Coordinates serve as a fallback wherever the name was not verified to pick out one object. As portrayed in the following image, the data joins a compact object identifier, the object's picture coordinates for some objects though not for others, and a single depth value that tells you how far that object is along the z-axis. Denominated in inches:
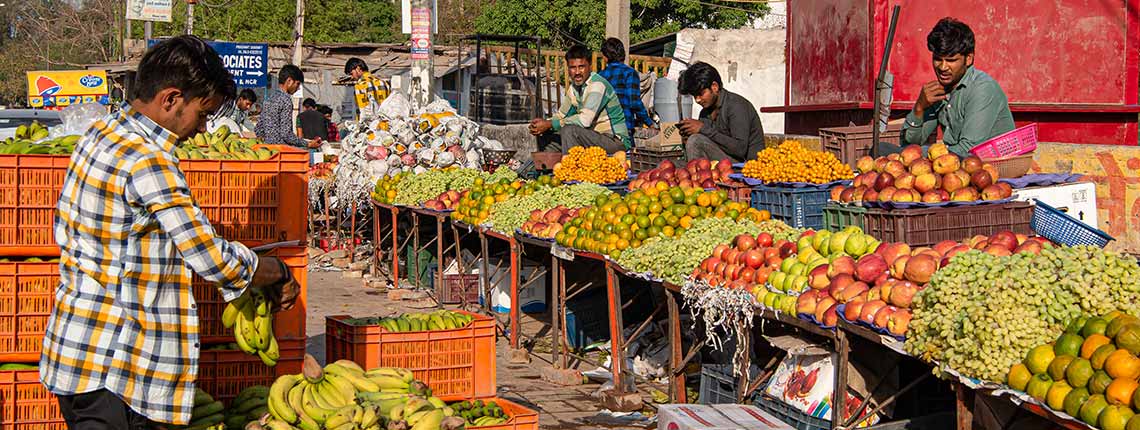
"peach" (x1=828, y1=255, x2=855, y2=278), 213.2
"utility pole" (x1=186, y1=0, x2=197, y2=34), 1092.3
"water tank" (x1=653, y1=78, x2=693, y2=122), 861.8
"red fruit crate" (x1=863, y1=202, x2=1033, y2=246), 234.5
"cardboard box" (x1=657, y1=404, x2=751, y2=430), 195.5
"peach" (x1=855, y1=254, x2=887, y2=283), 205.9
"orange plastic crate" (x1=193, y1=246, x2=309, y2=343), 183.5
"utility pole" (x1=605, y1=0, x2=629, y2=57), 671.1
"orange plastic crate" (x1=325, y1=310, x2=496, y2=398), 206.7
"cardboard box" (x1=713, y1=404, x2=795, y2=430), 197.8
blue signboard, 1057.5
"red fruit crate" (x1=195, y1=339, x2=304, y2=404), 189.2
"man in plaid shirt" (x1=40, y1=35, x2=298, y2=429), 140.0
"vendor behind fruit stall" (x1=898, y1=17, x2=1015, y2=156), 271.4
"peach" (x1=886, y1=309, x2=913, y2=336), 180.4
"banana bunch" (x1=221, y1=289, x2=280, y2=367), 161.3
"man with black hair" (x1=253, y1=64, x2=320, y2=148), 563.8
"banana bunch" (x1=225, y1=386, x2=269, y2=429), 183.9
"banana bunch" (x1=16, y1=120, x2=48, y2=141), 209.0
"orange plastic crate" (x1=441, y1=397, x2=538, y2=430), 195.6
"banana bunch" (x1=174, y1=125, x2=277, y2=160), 194.1
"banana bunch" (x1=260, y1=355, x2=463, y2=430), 171.2
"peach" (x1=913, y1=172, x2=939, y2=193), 245.3
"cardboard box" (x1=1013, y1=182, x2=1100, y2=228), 251.8
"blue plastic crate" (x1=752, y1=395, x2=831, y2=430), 209.5
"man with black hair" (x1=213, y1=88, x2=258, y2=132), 591.2
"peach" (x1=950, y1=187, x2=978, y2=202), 241.1
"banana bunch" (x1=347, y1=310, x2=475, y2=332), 217.0
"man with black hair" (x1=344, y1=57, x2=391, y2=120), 639.1
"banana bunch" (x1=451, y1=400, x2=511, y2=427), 195.9
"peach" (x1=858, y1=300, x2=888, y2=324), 187.7
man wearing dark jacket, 356.2
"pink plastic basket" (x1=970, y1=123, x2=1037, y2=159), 271.4
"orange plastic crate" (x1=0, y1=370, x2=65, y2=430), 178.5
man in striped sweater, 433.4
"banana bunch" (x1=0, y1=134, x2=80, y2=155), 183.0
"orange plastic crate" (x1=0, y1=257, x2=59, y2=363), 177.0
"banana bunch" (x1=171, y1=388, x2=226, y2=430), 174.9
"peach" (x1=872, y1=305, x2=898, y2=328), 184.5
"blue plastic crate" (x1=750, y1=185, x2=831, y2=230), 291.9
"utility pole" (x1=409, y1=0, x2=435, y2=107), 633.0
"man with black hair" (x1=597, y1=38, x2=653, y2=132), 491.5
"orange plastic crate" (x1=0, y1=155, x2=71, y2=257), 178.4
